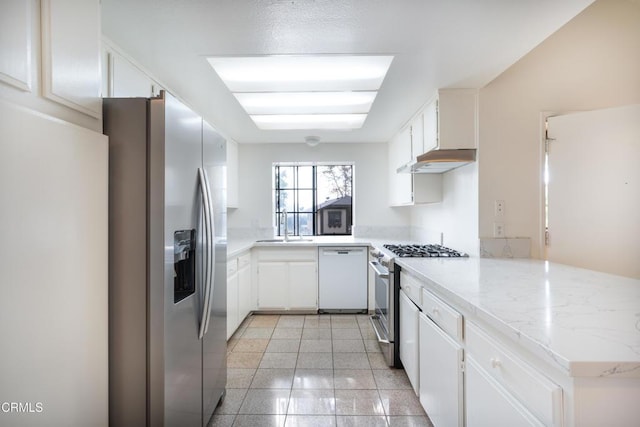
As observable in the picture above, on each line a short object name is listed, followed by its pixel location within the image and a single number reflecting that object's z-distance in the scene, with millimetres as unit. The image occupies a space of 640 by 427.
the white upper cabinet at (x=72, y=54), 910
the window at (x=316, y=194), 4371
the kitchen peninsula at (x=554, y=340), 731
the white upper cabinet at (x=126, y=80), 1602
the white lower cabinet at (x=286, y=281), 3641
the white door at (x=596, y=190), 1937
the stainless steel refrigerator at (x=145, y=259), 1160
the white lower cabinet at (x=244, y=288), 3174
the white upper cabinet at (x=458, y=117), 2240
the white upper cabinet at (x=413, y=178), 2812
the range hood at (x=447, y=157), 2236
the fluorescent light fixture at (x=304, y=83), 1943
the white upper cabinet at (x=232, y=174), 3670
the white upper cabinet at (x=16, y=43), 764
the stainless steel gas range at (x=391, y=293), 2330
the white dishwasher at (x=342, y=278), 3627
